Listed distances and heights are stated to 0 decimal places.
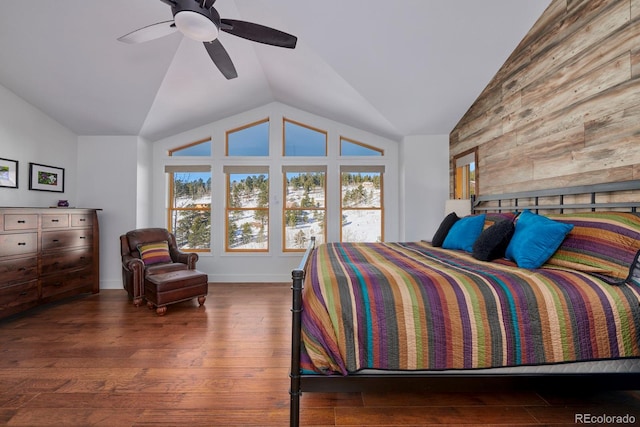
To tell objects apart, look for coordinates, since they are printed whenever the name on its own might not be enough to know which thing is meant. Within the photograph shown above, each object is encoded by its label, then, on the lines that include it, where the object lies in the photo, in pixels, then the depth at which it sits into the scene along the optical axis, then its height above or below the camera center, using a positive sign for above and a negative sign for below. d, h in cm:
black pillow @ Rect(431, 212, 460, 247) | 313 -15
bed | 143 -58
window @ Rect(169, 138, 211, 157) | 497 +114
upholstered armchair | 351 -56
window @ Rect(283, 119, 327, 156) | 494 +129
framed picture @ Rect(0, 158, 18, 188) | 333 +50
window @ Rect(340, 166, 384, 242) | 496 +16
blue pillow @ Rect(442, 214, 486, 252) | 275 -17
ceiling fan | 190 +137
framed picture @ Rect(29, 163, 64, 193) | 371 +51
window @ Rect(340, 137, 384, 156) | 494 +113
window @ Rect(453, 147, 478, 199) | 380 +57
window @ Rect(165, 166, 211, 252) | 498 +14
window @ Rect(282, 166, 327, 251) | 496 +16
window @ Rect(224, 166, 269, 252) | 496 +4
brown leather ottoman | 323 -84
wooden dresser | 302 -48
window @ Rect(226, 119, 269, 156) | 496 +128
